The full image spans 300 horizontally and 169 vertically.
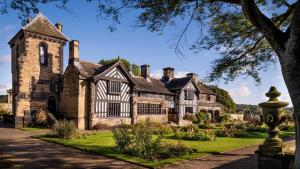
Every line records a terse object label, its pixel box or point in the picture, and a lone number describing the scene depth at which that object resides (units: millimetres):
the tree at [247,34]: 5441
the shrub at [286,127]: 29431
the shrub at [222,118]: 41888
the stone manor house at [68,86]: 28219
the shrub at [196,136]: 18516
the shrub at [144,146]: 12422
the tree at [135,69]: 60781
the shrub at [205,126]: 29484
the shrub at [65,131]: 18312
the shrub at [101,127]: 27609
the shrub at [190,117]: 39897
